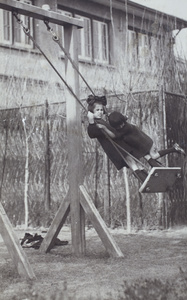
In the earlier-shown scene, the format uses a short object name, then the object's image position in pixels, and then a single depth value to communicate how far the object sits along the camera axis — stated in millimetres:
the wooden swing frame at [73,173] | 6391
